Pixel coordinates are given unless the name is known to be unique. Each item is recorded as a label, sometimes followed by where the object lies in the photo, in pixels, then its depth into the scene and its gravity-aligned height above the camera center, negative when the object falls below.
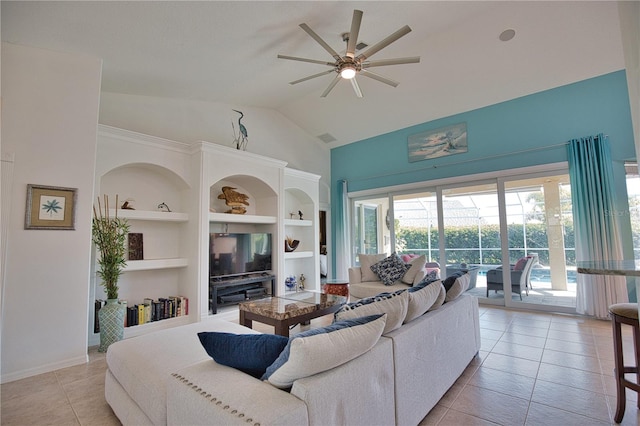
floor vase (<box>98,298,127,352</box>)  3.22 -0.88
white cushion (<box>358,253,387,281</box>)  4.98 -0.47
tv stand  4.34 -0.78
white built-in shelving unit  3.75 +0.55
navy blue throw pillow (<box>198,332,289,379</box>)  1.35 -0.50
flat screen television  4.48 -0.23
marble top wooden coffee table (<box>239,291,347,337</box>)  2.64 -0.69
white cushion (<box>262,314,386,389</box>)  1.16 -0.47
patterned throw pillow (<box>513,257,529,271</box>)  4.84 -0.49
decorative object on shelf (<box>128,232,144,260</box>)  3.99 -0.07
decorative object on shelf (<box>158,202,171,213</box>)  4.34 +0.49
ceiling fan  2.72 +1.80
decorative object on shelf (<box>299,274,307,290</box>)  6.25 -0.87
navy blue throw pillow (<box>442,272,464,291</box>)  2.60 -0.41
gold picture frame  2.78 +0.34
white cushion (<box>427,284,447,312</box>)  2.32 -0.51
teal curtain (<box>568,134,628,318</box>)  4.00 +0.16
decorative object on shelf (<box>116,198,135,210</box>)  3.84 +0.47
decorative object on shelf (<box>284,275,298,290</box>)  5.89 -0.88
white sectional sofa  1.12 -0.71
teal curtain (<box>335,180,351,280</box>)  6.97 +0.03
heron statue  5.07 +1.79
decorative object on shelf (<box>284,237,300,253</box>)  5.76 -0.12
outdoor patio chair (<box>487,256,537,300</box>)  4.80 -0.68
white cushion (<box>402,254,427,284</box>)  4.63 -0.52
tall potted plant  3.23 -0.31
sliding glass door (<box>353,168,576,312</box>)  4.59 +0.00
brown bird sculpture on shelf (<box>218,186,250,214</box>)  4.88 +0.67
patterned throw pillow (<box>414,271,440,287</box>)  2.39 -0.37
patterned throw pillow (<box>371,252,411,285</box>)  4.64 -0.52
